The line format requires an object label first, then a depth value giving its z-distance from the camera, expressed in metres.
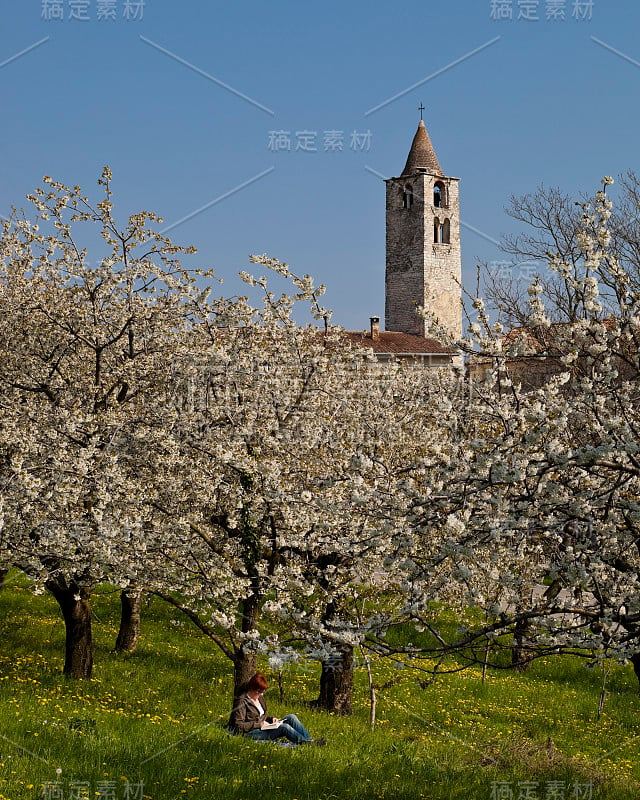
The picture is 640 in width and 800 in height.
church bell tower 82.31
